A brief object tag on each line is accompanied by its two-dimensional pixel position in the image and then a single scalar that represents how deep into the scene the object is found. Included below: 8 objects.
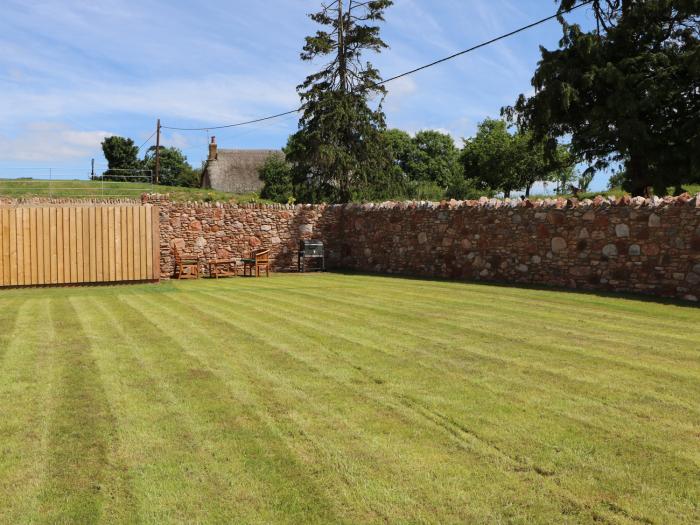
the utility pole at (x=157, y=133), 40.28
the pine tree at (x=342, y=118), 24.89
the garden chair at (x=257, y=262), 16.78
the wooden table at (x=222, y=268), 16.50
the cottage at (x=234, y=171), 51.34
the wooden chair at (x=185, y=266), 16.20
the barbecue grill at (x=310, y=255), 18.30
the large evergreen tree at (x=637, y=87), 20.61
